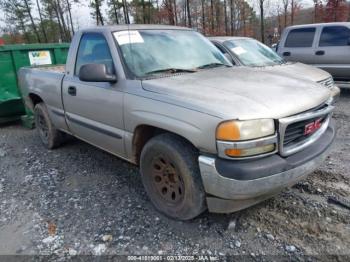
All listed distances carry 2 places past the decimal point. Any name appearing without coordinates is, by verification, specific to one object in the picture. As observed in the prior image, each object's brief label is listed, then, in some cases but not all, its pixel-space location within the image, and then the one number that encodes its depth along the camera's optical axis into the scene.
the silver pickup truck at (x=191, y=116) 2.26
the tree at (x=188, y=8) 27.23
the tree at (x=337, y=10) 27.39
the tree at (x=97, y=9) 29.14
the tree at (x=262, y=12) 26.05
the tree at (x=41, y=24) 32.17
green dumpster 6.51
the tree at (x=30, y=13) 32.53
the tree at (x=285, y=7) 35.50
